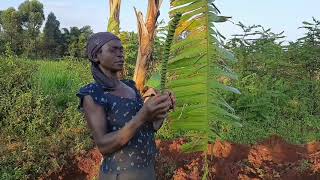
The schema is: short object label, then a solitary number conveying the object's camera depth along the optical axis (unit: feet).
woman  3.19
